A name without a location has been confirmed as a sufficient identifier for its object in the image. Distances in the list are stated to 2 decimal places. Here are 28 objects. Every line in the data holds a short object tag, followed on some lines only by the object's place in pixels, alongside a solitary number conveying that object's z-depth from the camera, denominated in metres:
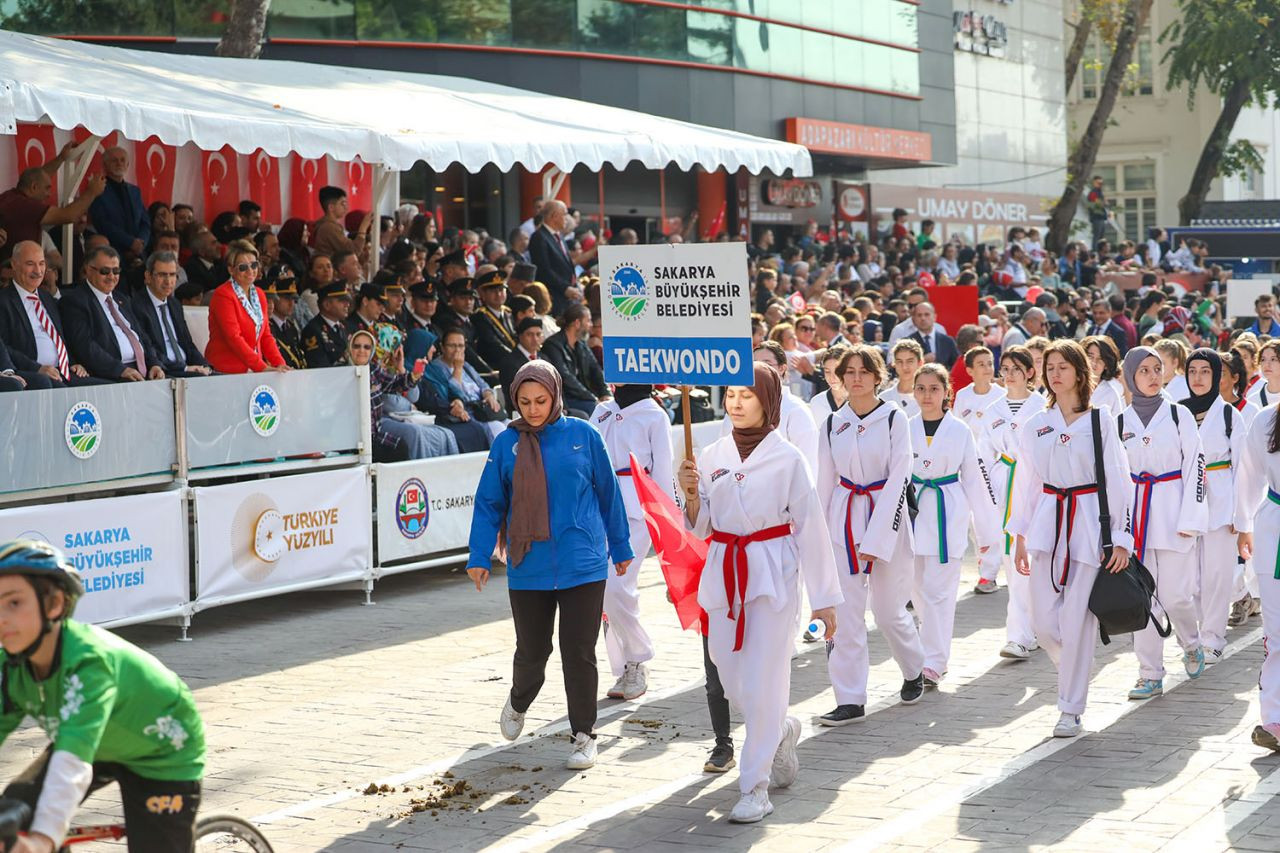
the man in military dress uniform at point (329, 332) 12.91
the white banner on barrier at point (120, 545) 10.23
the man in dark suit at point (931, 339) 17.24
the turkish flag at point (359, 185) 17.05
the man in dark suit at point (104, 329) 11.12
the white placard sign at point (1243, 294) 21.19
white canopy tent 11.66
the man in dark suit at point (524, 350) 13.88
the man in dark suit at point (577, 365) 13.98
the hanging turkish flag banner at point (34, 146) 13.58
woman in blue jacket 7.86
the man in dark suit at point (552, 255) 16.56
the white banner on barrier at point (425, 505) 12.77
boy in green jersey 4.42
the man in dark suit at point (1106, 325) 20.62
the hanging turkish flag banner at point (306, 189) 16.39
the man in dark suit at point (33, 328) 10.80
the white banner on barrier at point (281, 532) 11.37
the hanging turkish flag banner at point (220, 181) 15.43
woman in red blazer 12.03
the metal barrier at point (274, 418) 11.39
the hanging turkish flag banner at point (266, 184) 15.86
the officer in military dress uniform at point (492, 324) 14.48
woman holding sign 7.21
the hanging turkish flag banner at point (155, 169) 14.73
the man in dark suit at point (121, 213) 13.02
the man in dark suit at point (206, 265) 13.30
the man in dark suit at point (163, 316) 11.78
